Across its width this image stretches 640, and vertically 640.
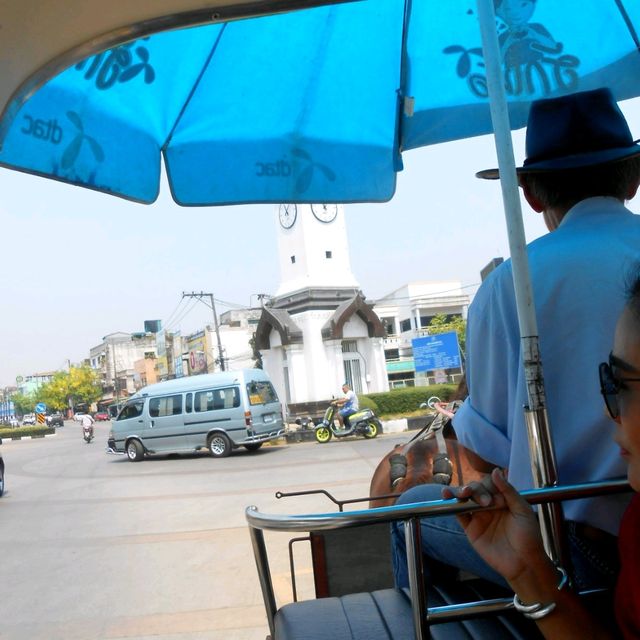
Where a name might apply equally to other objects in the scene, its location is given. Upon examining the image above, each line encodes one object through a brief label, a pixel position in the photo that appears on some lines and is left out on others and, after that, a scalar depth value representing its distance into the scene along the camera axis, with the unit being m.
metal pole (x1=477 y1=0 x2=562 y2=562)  1.31
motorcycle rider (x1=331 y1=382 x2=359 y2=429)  18.56
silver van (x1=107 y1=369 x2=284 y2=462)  16.80
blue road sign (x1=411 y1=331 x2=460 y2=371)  23.23
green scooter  18.39
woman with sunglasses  1.00
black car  63.87
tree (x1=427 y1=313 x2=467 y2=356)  43.22
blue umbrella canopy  2.35
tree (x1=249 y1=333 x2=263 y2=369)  29.92
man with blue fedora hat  1.38
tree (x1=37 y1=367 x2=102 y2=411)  88.00
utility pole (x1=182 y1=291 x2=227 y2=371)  40.19
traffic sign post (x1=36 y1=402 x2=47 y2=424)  65.81
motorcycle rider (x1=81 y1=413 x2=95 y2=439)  28.67
